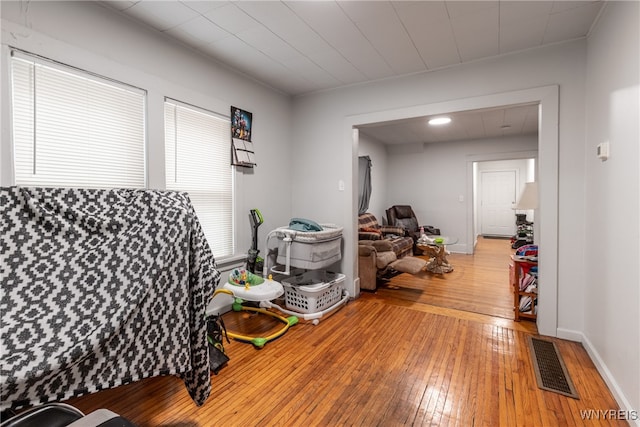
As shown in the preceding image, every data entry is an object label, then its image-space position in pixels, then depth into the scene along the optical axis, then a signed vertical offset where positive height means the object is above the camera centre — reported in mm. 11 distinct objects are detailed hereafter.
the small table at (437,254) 4586 -747
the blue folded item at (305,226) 2938 -192
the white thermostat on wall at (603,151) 1837 +364
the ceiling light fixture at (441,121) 4536 +1380
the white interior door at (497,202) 8500 +149
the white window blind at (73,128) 1684 +517
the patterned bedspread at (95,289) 877 -287
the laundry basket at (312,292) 2834 -860
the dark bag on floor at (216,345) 1947 -968
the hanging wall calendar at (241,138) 2955 +713
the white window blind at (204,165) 2484 +388
